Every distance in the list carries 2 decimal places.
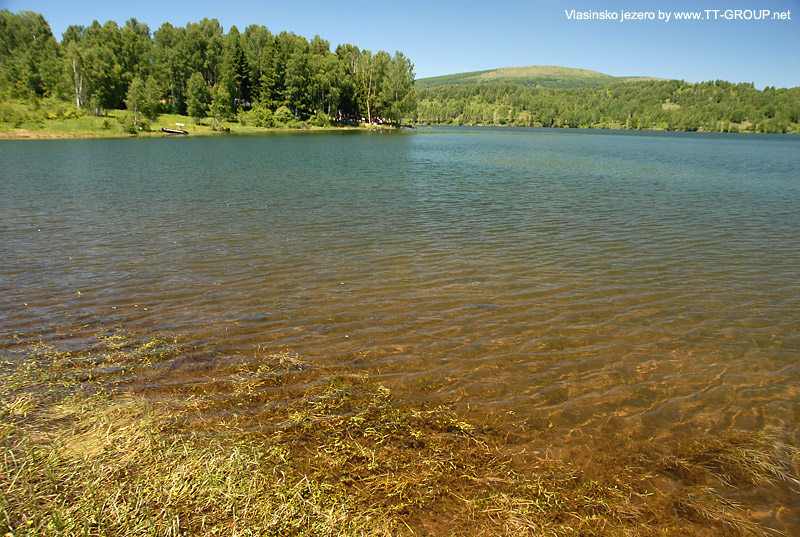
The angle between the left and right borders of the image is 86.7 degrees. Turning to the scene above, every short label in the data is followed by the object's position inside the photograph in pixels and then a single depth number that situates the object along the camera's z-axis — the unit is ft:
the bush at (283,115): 356.91
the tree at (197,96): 305.73
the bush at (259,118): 340.39
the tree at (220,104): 311.27
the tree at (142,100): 263.70
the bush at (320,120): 376.89
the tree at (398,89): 411.34
